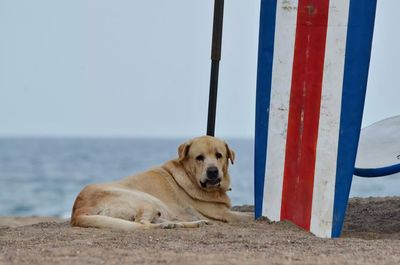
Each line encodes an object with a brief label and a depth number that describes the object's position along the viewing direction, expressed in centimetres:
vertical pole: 1523
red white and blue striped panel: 1289
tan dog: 1394
